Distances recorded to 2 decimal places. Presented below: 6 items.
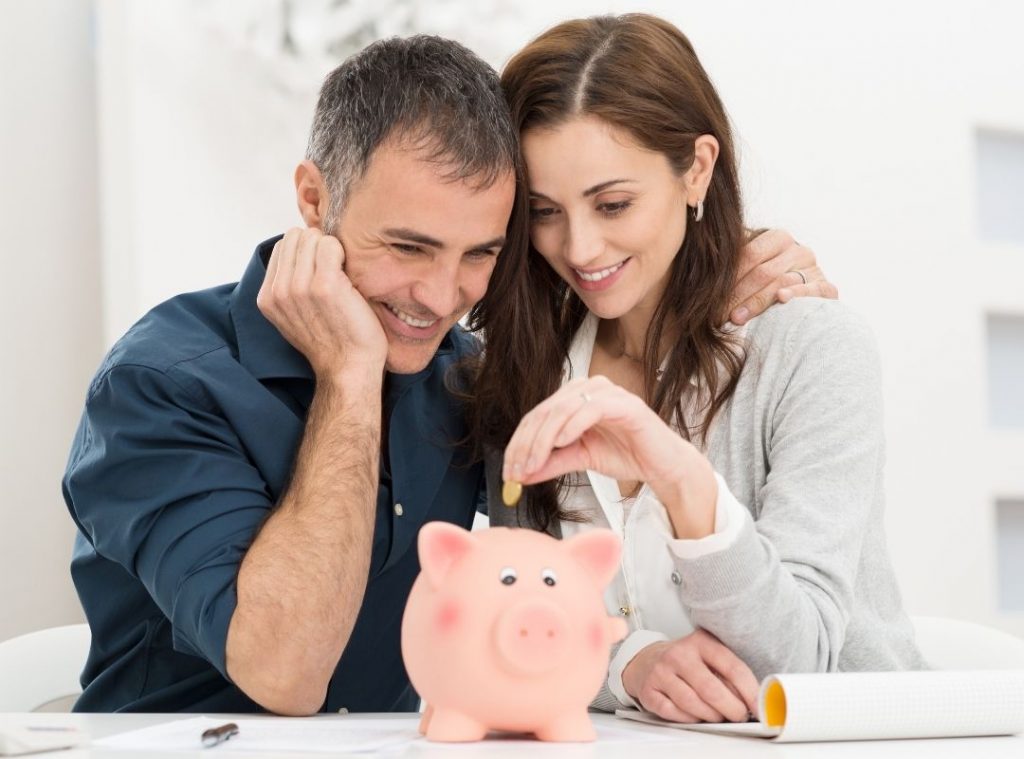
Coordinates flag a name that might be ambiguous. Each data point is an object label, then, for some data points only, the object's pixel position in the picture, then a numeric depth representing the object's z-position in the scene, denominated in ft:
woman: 5.88
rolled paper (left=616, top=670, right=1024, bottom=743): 5.42
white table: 5.25
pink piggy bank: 5.24
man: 6.12
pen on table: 5.44
